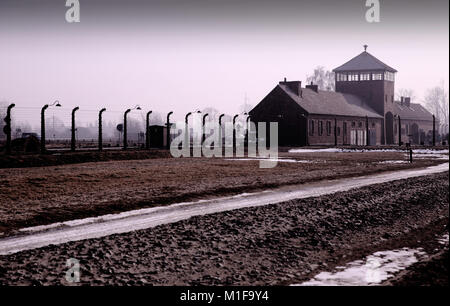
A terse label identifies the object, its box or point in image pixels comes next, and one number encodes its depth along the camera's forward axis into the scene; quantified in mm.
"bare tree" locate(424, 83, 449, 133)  134625
